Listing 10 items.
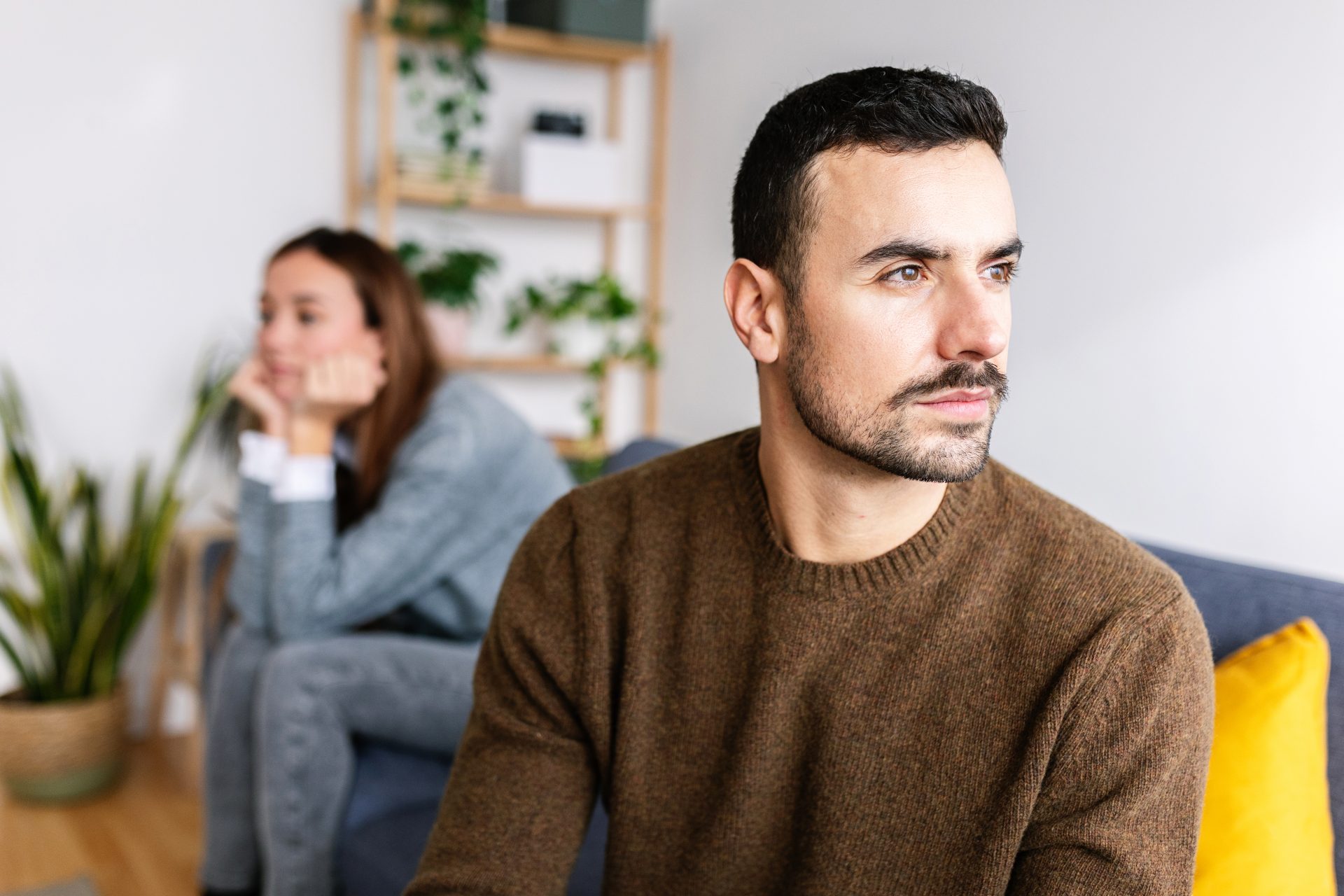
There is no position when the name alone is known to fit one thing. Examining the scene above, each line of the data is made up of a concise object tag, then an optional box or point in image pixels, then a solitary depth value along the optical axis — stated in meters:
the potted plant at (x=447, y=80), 2.98
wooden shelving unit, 2.98
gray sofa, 1.12
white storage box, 3.18
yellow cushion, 0.98
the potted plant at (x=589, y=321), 3.21
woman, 1.73
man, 0.91
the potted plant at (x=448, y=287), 3.05
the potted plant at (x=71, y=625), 2.53
